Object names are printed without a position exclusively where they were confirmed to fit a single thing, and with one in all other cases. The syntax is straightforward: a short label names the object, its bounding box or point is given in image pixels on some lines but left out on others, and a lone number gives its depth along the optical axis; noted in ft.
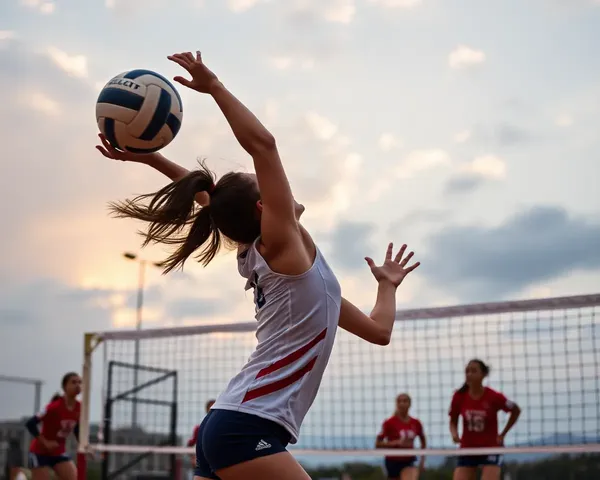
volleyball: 12.98
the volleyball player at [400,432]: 36.50
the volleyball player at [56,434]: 35.81
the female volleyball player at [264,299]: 9.08
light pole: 38.52
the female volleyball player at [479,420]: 29.71
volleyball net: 29.12
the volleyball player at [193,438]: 41.55
